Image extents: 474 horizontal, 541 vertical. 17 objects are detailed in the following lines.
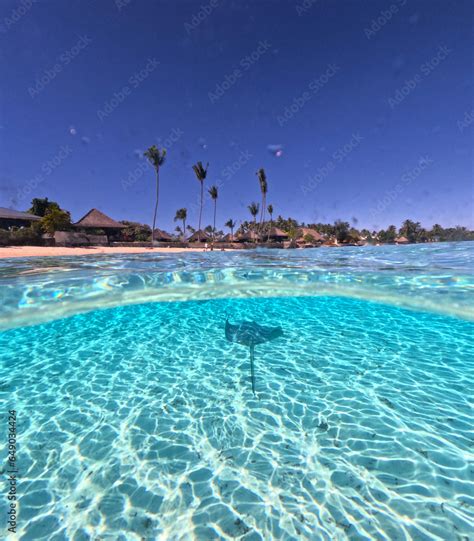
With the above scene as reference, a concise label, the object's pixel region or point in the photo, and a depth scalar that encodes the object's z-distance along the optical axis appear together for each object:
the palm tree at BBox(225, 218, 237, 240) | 83.38
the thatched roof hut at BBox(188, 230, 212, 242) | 62.62
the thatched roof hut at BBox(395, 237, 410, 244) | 81.53
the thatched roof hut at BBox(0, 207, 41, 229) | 31.75
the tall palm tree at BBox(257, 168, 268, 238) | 52.41
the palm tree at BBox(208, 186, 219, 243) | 54.66
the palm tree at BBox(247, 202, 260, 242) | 68.94
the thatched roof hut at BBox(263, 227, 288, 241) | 60.41
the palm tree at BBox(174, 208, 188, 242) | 76.69
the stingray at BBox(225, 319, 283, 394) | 4.99
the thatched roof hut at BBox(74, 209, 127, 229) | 37.41
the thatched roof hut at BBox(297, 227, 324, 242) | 70.25
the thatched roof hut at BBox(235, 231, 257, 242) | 58.66
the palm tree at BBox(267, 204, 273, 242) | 67.64
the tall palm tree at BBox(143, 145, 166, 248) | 42.66
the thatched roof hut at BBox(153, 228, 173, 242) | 49.96
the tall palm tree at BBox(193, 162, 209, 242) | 47.28
